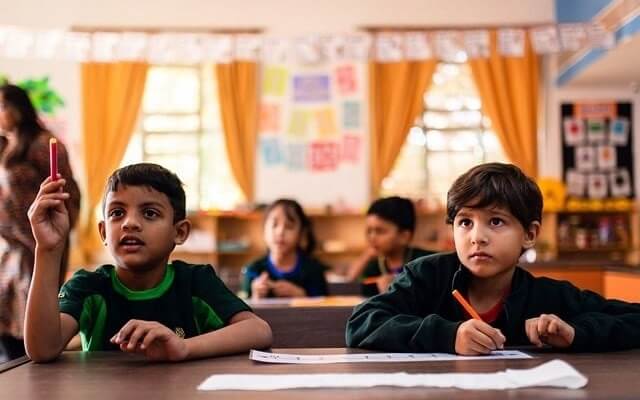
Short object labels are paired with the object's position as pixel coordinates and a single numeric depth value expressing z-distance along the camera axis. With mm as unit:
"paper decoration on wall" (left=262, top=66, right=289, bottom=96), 8016
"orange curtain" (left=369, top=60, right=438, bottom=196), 7855
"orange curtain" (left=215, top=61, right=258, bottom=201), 7879
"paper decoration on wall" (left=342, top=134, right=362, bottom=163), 7945
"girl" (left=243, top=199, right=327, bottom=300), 3541
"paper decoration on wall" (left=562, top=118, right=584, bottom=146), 8008
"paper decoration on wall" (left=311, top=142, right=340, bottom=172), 7914
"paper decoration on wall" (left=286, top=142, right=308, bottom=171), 7906
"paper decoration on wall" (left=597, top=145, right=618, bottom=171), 8039
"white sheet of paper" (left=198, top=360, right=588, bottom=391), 1006
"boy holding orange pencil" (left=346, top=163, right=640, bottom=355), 1421
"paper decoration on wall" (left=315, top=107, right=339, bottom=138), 7945
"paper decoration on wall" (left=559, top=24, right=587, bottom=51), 6805
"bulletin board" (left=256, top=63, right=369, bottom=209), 7898
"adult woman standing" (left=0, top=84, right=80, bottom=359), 2592
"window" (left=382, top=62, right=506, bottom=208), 8055
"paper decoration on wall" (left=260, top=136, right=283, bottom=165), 7945
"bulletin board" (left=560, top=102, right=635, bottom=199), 7996
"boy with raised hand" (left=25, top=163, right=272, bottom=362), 1553
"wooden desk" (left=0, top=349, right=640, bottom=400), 975
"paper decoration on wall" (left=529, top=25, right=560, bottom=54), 7223
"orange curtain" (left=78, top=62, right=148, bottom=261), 7855
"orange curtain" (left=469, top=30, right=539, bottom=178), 7871
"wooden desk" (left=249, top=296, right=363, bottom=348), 2033
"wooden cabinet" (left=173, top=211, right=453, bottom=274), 7699
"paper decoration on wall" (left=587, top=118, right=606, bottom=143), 8000
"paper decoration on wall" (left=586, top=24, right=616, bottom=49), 6344
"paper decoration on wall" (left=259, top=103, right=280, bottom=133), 7973
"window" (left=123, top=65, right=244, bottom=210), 8023
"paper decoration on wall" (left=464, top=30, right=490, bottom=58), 7641
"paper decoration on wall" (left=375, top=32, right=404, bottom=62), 7457
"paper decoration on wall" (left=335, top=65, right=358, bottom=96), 8008
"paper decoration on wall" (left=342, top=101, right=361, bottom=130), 7961
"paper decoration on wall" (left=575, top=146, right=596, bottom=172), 8023
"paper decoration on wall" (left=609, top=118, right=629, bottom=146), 8039
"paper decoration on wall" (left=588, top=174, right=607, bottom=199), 7988
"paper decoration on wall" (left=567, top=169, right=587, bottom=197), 7988
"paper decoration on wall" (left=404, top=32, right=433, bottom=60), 7497
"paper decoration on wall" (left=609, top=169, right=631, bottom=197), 7996
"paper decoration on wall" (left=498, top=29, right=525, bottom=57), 7609
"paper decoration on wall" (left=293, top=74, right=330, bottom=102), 7973
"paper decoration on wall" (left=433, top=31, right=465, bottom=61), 7609
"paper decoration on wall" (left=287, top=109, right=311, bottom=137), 7945
